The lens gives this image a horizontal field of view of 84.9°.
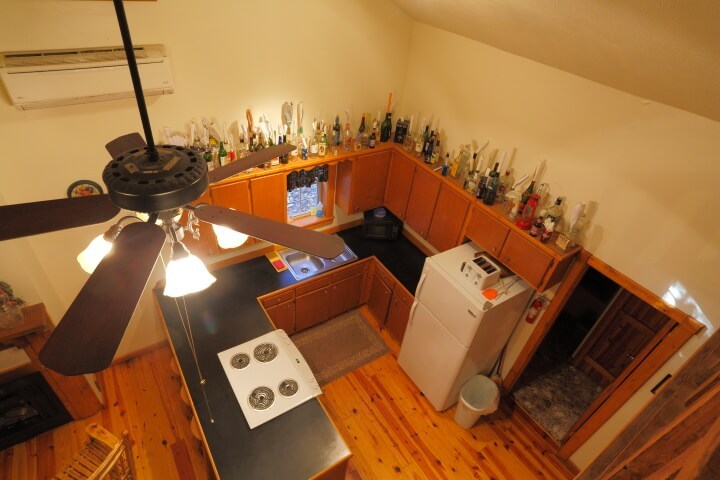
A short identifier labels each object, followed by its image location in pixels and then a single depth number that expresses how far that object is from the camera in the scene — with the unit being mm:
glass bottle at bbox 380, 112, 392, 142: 3637
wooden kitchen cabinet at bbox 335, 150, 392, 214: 3576
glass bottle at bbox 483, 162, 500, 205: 2896
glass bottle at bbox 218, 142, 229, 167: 2880
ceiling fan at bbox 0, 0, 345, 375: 771
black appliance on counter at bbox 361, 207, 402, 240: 4039
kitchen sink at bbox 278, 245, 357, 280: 3744
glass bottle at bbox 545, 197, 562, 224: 2609
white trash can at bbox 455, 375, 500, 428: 3287
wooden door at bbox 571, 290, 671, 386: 3537
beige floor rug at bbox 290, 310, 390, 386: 3783
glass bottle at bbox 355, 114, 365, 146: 3496
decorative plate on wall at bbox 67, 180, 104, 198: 2564
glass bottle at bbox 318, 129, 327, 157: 3283
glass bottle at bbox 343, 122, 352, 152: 3461
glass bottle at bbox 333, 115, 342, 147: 3393
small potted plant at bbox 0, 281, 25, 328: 2570
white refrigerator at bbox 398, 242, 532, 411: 2885
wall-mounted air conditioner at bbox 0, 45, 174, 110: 2068
